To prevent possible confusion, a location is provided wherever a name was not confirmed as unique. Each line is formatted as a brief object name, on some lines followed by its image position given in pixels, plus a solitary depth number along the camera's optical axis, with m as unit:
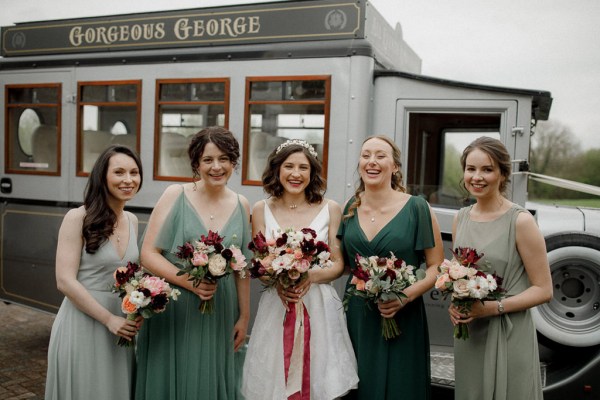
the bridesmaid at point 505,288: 3.00
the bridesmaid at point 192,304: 3.27
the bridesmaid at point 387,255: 3.26
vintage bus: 4.46
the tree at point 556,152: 29.89
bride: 3.27
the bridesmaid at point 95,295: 3.09
